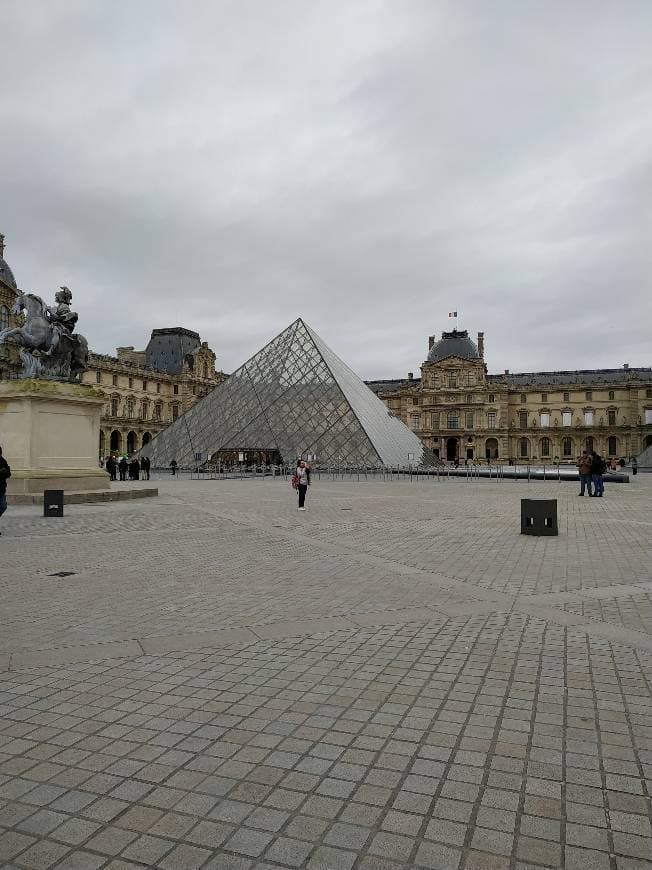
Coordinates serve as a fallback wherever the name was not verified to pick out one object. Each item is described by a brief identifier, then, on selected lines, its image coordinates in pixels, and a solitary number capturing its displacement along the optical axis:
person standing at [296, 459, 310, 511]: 15.36
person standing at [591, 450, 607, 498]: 21.16
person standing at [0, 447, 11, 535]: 11.12
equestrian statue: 17.78
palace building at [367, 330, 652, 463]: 91.88
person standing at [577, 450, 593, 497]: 21.42
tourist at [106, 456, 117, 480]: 34.37
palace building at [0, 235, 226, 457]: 77.81
